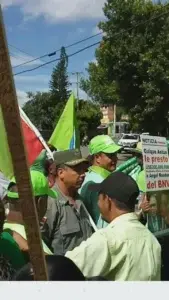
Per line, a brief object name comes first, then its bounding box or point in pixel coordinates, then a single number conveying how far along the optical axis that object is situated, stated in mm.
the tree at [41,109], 54656
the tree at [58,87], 58281
